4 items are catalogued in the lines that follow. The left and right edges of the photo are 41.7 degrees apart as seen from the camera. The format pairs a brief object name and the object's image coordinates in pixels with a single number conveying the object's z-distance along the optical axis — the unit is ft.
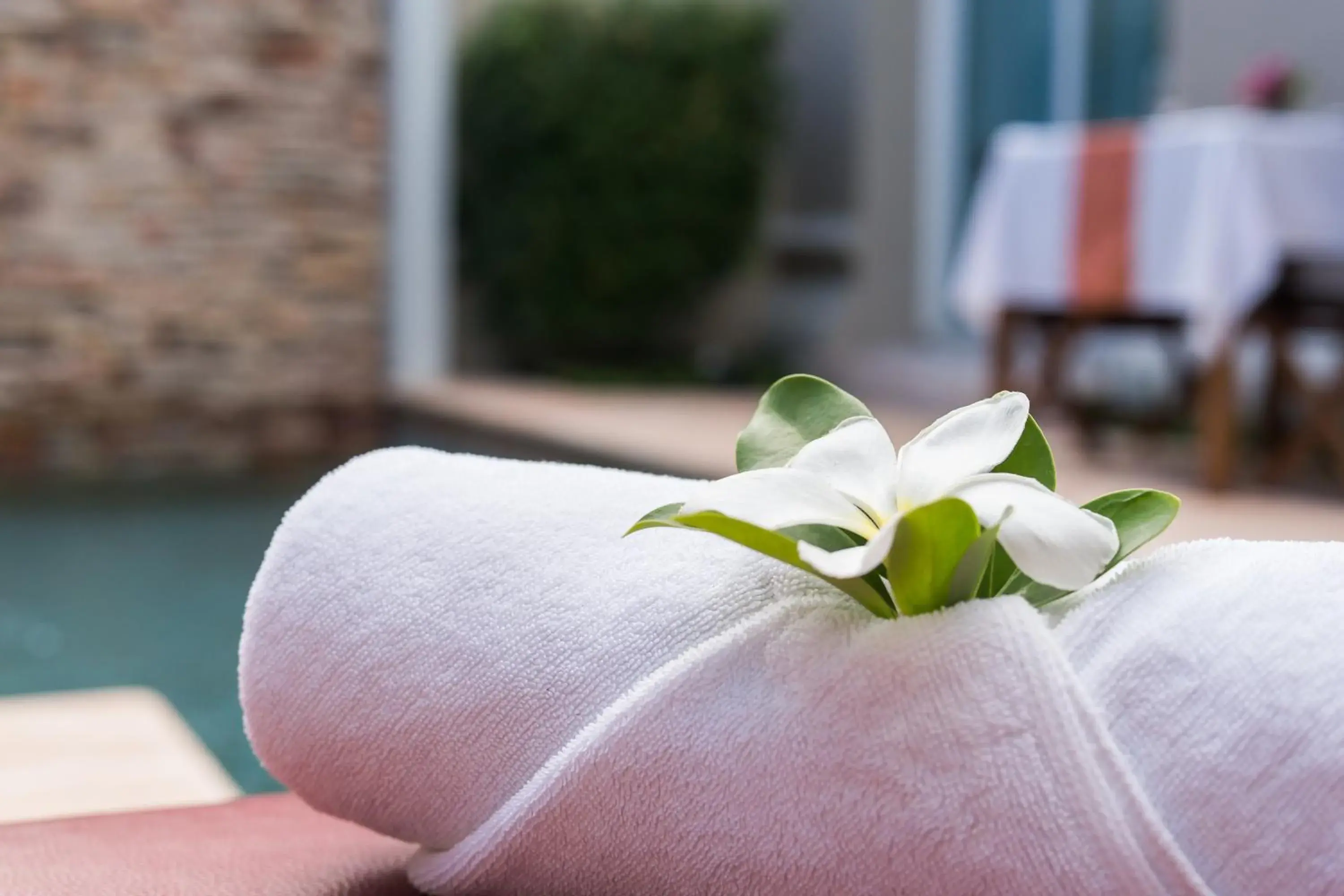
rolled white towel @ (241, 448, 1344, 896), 1.47
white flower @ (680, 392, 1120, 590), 1.51
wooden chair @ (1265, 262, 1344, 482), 11.89
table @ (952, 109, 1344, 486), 11.23
